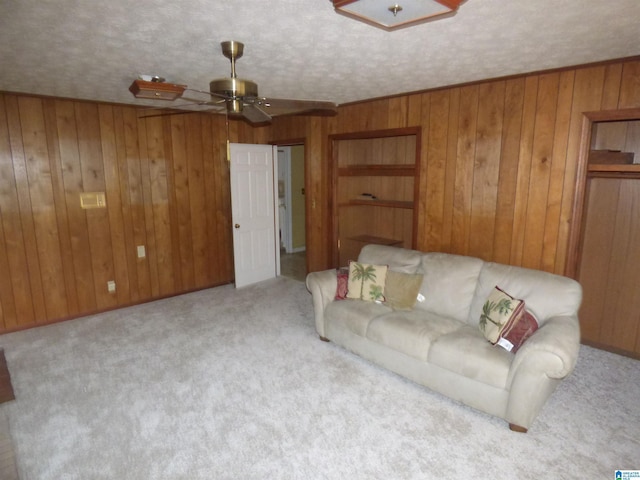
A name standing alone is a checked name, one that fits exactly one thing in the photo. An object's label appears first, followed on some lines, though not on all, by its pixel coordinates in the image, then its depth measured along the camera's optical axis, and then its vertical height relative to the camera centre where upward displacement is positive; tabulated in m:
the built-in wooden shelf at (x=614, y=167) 2.81 +0.05
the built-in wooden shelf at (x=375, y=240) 4.95 -0.85
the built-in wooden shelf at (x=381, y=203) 4.48 -0.34
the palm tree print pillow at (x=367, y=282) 3.37 -0.96
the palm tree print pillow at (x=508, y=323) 2.48 -0.99
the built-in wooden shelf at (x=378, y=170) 4.27 +0.06
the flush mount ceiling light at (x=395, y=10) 1.45 +0.66
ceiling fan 2.10 +0.48
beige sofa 2.23 -1.13
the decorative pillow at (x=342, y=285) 3.48 -1.01
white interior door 5.09 -0.51
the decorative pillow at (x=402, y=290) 3.25 -0.99
